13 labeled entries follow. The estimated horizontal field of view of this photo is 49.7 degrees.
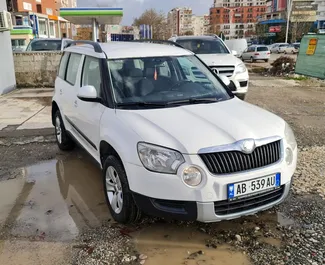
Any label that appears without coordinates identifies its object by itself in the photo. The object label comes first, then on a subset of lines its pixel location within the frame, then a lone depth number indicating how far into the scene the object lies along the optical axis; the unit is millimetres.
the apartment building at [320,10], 93112
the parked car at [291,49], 47531
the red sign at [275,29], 85562
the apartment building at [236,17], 115938
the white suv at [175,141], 2893
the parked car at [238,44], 29425
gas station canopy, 17016
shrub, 18078
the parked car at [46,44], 14534
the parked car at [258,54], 31922
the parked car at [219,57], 9008
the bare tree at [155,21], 56812
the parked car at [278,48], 50125
